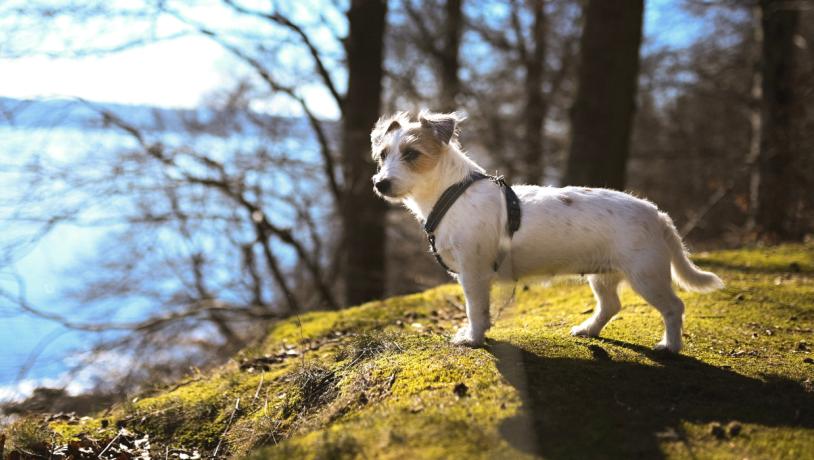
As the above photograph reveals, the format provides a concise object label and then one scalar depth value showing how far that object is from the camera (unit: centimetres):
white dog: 376
